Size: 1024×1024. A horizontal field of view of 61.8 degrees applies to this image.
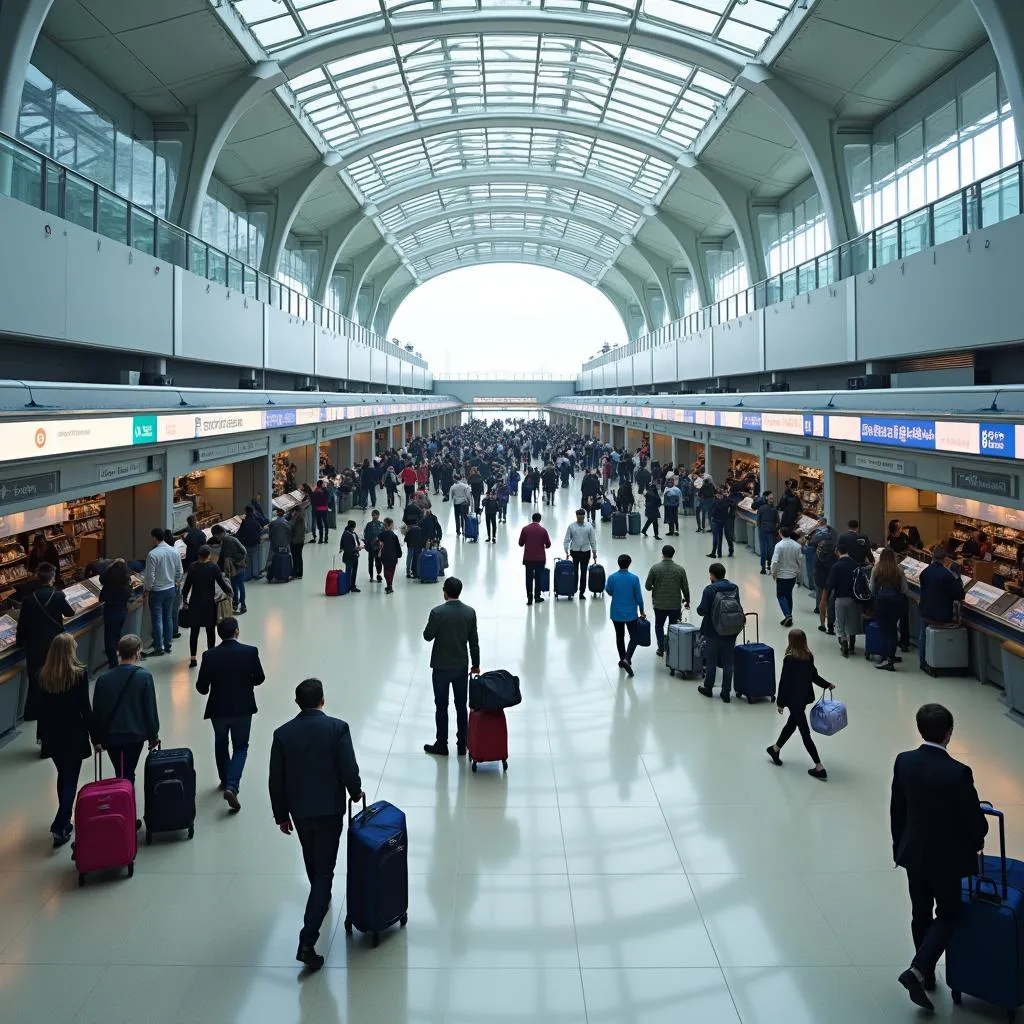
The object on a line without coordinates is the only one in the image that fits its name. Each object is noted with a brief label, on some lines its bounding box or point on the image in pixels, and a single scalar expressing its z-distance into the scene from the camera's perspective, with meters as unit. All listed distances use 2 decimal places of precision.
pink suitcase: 4.96
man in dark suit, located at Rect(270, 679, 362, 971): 4.25
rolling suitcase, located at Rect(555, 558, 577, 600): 13.13
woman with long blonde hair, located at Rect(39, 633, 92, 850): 5.36
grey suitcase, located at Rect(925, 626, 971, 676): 9.12
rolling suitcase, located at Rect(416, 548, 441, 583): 14.93
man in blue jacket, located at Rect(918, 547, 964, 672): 9.05
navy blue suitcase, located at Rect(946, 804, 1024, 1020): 3.73
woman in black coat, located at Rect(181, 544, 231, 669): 9.33
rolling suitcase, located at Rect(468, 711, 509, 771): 6.59
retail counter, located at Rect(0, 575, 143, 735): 7.38
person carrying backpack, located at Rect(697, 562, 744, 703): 8.19
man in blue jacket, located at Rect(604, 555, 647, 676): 9.19
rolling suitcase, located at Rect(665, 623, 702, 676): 9.14
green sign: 9.68
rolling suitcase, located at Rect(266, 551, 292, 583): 14.87
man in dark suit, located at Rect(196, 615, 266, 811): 5.81
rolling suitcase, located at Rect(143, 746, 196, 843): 5.48
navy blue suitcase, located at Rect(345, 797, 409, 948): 4.32
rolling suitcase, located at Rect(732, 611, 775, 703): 8.37
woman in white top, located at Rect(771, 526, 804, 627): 11.05
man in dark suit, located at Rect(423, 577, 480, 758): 6.72
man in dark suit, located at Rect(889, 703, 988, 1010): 3.84
